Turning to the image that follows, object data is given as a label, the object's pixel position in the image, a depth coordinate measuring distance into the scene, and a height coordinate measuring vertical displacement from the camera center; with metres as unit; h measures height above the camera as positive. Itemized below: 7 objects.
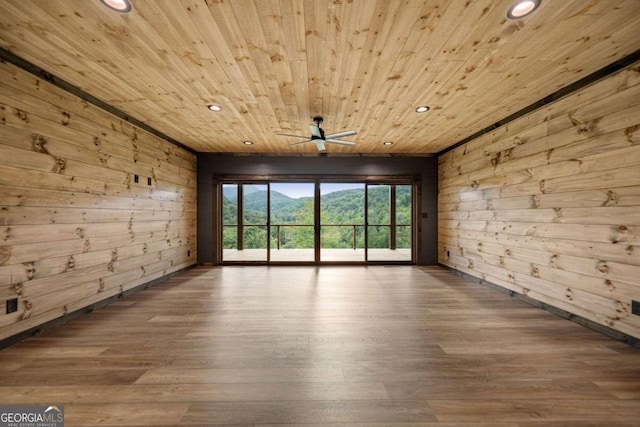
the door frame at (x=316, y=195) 5.82 +0.47
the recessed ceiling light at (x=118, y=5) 1.63 +1.40
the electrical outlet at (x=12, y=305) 2.26 -0.82
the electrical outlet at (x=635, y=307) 2.23 -0.84
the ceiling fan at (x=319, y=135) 3.52 +1.16
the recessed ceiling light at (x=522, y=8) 1.63 +1.39
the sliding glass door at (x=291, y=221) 8.17 -0.21
